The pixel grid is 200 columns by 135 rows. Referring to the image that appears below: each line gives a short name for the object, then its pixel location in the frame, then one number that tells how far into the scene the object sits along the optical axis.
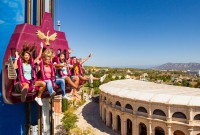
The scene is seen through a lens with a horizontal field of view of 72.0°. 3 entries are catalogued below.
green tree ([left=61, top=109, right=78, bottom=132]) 31.22
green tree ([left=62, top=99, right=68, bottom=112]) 44.26
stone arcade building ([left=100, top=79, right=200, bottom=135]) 27.03
